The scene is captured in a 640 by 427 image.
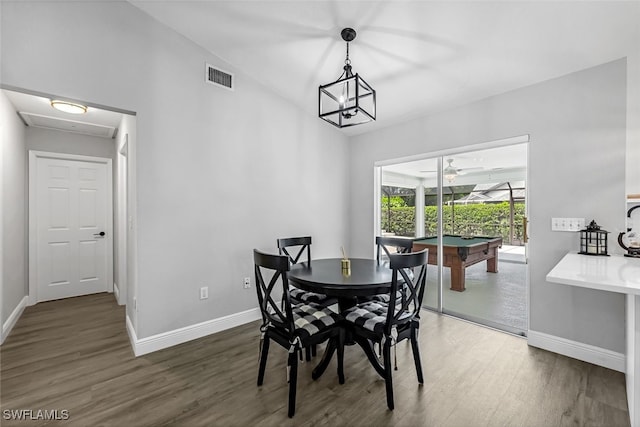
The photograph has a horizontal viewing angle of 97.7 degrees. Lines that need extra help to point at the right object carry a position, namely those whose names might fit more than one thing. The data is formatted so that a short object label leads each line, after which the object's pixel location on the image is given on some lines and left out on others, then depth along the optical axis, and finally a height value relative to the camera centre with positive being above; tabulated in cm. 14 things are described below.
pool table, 334 -48
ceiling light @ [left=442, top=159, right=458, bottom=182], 351 +52
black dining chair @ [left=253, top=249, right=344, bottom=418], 182 -80
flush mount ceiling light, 308 +118
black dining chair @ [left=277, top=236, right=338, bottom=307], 251 -63
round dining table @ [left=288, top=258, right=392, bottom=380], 197 -50
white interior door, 402 -23
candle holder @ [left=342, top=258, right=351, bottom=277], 229 -47
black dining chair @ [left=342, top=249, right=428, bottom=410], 185 -77
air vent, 299 +148
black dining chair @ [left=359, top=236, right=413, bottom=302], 268 -35
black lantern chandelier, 200 +103
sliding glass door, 305 -15
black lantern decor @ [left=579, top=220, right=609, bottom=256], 229 -22
